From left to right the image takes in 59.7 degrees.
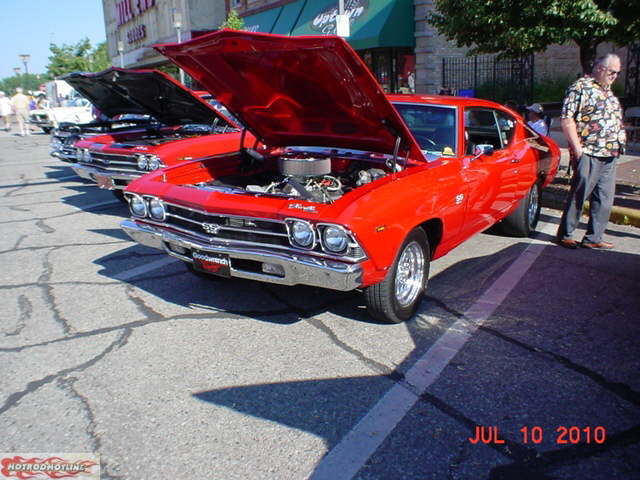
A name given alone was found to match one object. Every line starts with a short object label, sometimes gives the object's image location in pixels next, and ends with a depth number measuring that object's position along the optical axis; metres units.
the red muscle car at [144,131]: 7.07
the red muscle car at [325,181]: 3.50
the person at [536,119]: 8.36
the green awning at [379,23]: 15.26
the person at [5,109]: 27.91
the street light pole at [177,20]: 20.17
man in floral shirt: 5.52
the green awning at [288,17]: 18.91
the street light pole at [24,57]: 50.39
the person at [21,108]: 25.55
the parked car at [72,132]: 9.86
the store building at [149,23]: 30.28
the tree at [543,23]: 7.08
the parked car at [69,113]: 22.89
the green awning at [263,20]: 20.84
